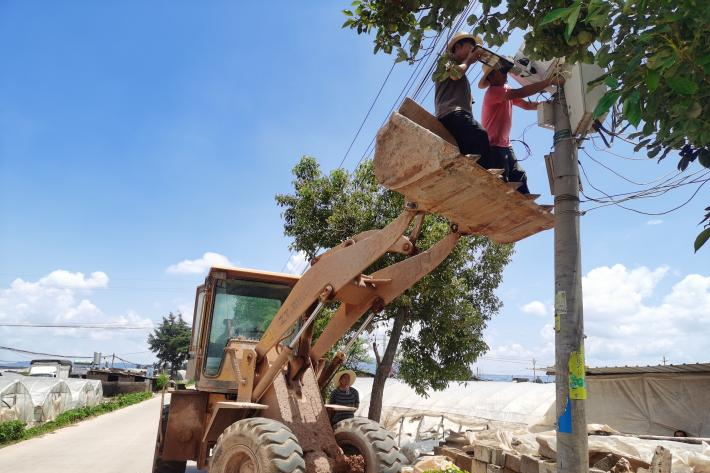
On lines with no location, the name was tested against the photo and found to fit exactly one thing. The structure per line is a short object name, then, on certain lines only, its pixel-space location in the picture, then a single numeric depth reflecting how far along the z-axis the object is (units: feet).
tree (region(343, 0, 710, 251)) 7.37
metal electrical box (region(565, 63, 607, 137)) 14.30
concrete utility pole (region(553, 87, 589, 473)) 12.79
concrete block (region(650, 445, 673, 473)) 17.37
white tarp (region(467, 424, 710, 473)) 19.71
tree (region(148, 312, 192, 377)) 237.45
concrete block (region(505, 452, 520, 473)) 21.62
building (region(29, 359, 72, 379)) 123.54
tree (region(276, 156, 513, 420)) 38.11
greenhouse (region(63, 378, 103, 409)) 76.18
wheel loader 14.08
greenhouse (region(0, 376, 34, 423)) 53.16
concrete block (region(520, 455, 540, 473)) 20.36
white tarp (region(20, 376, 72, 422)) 61.31
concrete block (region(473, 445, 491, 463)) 22.81
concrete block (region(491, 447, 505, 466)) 22.41
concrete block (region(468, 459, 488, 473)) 22.86
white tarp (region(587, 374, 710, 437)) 39.22
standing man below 23.52
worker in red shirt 15.61
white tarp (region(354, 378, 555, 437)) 53.42
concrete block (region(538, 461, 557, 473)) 19.40
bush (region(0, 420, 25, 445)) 47.65
